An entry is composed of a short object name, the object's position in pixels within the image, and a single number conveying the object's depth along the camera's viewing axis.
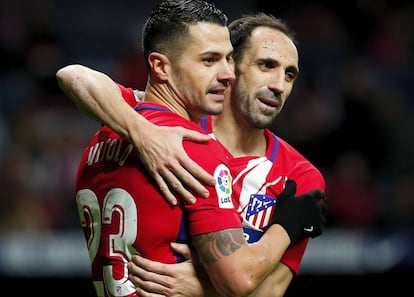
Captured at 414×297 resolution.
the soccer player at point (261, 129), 8.35
